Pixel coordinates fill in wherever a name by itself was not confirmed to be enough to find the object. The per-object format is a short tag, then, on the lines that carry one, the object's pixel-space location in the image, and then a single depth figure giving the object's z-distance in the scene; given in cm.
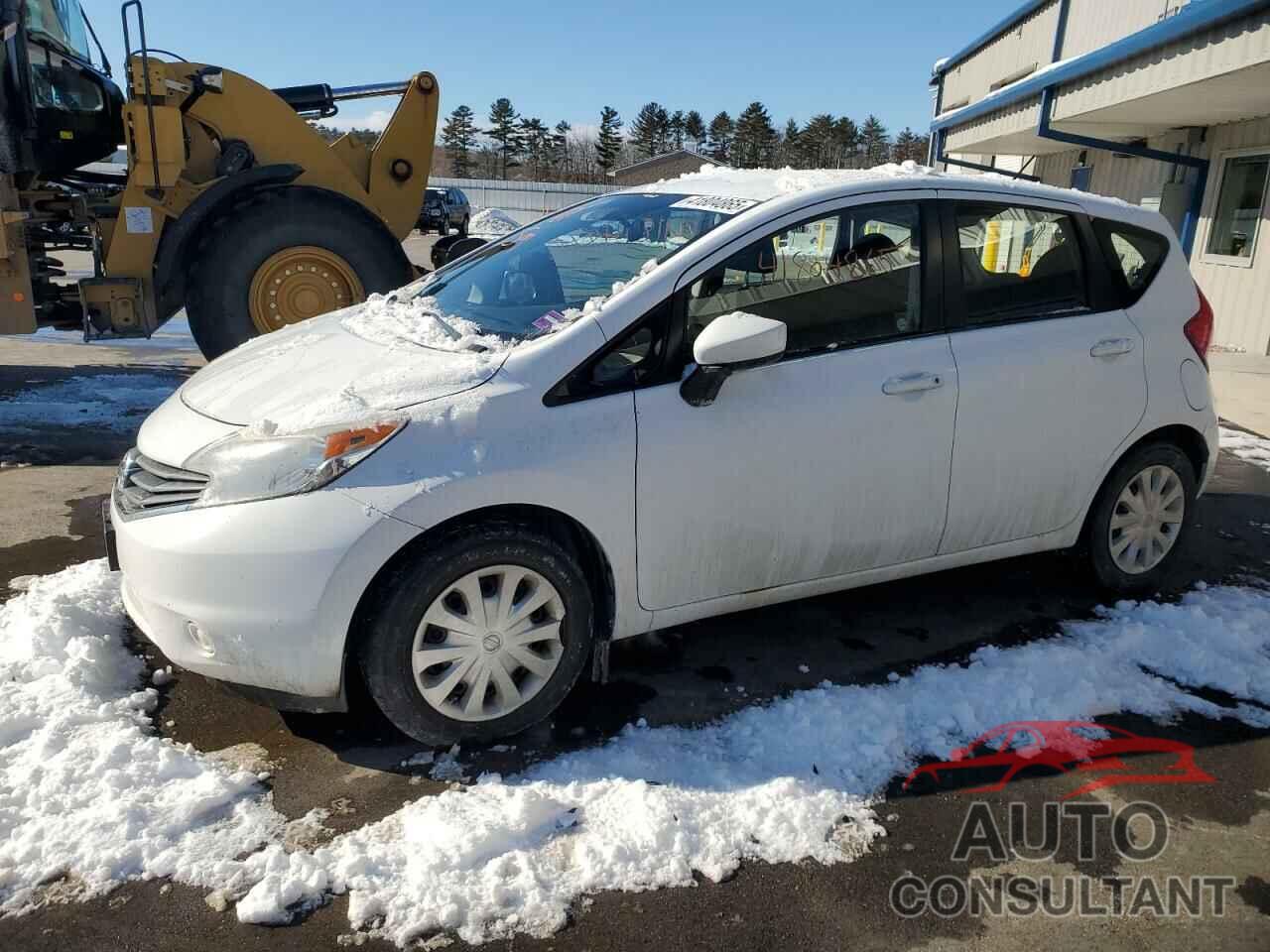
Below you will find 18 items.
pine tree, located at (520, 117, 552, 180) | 8556
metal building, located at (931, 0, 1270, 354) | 947
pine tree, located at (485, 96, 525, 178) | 8925
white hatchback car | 271
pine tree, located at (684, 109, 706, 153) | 9406
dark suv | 3284
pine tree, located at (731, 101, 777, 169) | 8500
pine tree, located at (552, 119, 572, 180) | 7668
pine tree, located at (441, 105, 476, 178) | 8589
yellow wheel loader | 667
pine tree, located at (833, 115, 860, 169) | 8112
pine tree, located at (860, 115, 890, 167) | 7688
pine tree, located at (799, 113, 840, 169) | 7762
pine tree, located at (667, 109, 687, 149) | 9331
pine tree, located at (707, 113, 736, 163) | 9294
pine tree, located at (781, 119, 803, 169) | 7969
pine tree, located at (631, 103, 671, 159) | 9069
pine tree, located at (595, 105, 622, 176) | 8531
